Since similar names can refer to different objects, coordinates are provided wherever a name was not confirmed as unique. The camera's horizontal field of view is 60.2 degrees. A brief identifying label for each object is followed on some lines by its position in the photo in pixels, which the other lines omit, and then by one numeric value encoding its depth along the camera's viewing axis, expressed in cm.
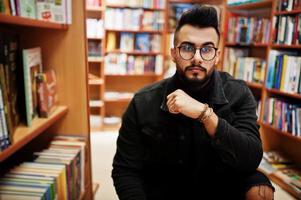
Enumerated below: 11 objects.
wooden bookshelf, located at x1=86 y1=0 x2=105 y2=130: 317
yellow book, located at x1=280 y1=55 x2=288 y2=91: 222
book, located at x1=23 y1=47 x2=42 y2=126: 117
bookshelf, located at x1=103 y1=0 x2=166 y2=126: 326
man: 99
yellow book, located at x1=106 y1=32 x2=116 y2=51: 333
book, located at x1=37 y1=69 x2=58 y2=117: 130
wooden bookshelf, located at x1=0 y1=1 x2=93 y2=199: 146
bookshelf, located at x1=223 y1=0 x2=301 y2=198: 217
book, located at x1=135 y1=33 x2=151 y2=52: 338
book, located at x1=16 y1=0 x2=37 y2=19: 108
